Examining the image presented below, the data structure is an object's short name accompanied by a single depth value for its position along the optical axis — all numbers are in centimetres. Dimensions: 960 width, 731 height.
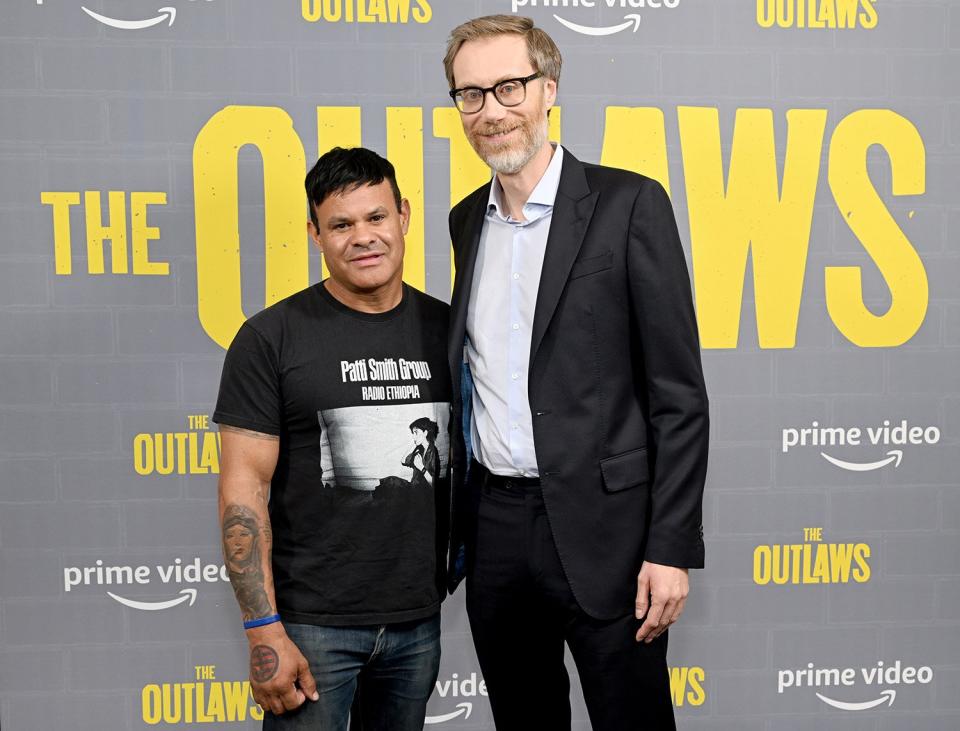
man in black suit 155
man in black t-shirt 163
